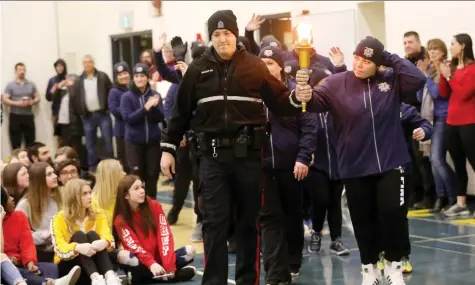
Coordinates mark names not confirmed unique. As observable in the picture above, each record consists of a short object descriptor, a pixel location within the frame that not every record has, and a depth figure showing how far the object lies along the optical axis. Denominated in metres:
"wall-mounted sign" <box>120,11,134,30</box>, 18.64
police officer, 5.89
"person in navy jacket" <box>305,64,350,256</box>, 8.28
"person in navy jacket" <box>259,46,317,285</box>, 6.93
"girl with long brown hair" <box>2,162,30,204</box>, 8.06
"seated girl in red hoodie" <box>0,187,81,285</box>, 7.13
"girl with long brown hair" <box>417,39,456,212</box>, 10.77
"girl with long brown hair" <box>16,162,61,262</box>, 7.86
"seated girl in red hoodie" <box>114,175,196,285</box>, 7.66
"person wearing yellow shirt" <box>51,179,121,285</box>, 7.23
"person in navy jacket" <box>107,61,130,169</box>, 13.18
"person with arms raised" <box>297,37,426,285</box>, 6.34
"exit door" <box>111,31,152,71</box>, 18.80
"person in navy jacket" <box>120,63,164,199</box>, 11.52
